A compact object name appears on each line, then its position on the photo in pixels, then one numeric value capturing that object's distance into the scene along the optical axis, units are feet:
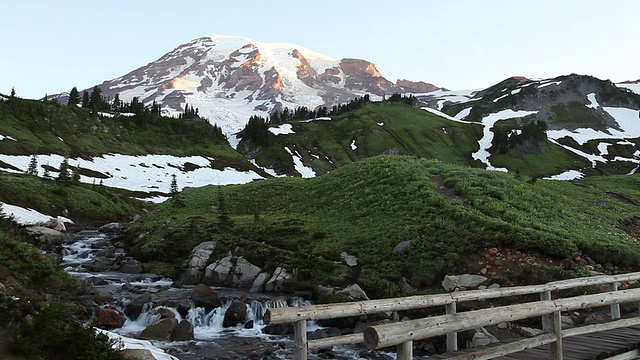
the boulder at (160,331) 48.11
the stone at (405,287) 56.34
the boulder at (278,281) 64.54
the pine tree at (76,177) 155.33
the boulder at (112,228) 121.39
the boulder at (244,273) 68.59
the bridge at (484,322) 22.15
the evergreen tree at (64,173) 147.23
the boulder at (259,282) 65.80
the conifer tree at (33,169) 163.94
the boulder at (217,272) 70.38
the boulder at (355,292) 56.49
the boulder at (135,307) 54.19
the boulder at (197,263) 71.51
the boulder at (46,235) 94.17
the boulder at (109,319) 50.55
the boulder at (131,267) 77.92
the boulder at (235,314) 54.60
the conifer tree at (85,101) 398.95
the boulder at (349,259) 65.54
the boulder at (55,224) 110.32
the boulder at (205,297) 57.21
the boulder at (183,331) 49.32
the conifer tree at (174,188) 191.42
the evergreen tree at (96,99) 379.76
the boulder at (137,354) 31.37
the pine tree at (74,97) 379.14
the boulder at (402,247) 64.40
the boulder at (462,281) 55.11
